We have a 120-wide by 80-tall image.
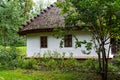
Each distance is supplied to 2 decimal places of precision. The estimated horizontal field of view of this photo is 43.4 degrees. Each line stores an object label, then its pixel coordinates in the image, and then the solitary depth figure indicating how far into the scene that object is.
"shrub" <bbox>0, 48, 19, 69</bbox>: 9.68
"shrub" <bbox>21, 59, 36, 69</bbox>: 9.77
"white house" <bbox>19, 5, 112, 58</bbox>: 12.05
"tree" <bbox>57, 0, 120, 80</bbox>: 7.00
